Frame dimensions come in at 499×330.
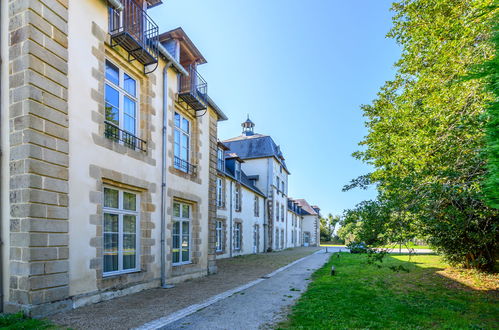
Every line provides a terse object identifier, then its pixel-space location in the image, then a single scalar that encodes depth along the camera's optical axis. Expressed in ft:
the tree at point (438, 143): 18.33
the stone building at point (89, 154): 15.89
